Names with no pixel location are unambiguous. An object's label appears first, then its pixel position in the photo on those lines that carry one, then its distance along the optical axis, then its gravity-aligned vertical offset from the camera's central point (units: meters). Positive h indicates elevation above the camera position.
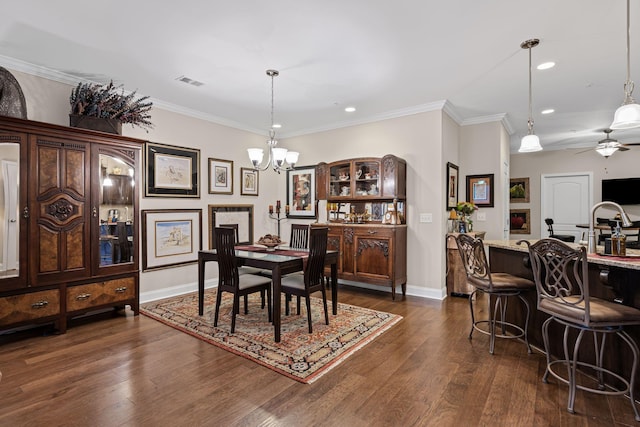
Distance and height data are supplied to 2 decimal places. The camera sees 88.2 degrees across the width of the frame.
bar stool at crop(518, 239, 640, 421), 1.99 -0.62
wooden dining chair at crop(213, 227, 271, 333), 3.28 -0.64
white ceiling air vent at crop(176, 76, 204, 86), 3.71 +1.53
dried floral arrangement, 3.50 +1.22
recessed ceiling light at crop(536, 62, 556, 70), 3.34 +1.51
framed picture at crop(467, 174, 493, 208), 5.17 +0.37
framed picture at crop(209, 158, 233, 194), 5.19 +0.61
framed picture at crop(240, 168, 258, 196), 5.68 +0.57
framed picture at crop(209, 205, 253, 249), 5.19 -0.08
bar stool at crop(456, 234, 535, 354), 2.83 -0.61
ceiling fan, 5.37 +1.10
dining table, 3.04 -0.48
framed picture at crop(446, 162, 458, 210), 4.85 +0.42
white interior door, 7.22 +0.27
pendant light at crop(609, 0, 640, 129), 2.32 +0.71
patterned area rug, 2.69 -1.18
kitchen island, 2.18 -0.55
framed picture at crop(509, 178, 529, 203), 7.75 +0.54
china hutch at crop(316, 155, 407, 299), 4.54 -0.07
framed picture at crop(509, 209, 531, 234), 7.69 -0.19
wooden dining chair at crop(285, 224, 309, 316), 4.53 -0.31
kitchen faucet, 2.41 -0.12
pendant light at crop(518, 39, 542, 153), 3.41 +0.72
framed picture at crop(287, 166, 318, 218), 5.89 +0.40
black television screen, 6.70 +0.46
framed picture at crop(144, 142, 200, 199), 4.43 +0.62
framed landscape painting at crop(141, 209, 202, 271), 4.39 -0.32
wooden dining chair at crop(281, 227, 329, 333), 3.25 -0.64
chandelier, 3.59 +0.67
